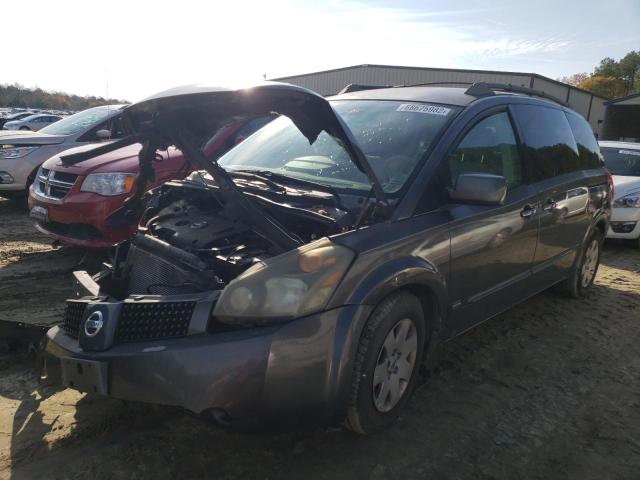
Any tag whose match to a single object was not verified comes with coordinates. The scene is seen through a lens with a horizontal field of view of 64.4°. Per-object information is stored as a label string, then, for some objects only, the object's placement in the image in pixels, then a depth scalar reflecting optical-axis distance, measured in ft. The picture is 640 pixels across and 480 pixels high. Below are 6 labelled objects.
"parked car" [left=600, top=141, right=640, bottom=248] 25.32
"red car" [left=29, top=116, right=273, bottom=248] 15.74
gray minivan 7.00
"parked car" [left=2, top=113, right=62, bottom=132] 82.28
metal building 85.40
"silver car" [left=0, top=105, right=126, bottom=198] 24.97
